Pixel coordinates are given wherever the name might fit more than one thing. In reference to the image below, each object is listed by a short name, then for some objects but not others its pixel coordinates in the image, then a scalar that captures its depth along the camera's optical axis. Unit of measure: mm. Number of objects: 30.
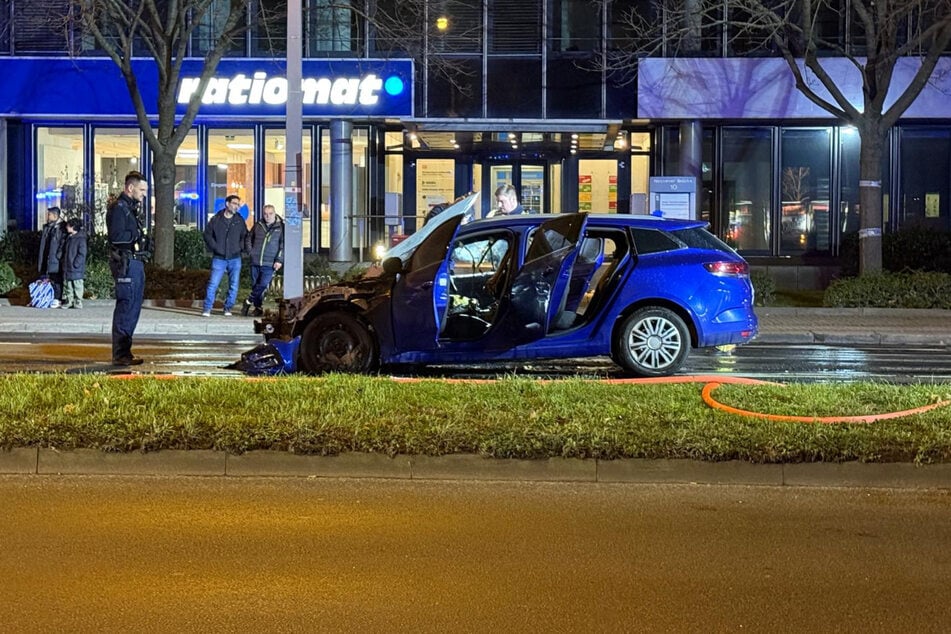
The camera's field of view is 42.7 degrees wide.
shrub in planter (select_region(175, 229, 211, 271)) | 25688
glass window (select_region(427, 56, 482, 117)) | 26422
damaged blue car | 11016
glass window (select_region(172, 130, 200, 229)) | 28031
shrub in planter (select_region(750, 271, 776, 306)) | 21672
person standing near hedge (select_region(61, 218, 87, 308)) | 19828
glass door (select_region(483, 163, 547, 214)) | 29125
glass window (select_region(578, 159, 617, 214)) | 28938
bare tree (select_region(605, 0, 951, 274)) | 20203
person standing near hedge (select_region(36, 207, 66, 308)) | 20031
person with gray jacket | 19219
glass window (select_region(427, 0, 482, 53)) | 26516
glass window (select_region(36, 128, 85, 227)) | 28016
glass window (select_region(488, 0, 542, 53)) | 26672
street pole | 17750
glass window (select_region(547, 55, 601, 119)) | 26391
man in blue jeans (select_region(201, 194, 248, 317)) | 18688
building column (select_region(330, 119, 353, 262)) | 27016
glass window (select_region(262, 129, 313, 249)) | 27906
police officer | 12156
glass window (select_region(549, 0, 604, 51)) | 26672
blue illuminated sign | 26188
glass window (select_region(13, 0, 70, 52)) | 26594
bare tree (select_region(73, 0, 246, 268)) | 21781
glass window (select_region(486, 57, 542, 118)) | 26453
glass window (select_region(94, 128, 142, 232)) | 28125
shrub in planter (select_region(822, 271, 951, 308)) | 20562
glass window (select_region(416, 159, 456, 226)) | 29031
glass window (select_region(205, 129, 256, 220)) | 28031
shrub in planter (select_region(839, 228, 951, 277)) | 24062
